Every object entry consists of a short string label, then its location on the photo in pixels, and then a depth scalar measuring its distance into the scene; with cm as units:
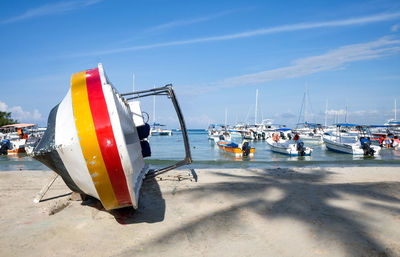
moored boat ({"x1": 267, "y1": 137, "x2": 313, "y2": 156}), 2787
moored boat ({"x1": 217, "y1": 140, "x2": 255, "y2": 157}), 2716
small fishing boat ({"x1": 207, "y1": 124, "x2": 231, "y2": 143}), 4573
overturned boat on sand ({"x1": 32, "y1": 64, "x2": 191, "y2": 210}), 447
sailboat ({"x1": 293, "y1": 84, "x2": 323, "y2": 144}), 5703
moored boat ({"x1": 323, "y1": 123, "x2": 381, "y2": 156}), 2717
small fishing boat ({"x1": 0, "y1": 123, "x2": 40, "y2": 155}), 2946
